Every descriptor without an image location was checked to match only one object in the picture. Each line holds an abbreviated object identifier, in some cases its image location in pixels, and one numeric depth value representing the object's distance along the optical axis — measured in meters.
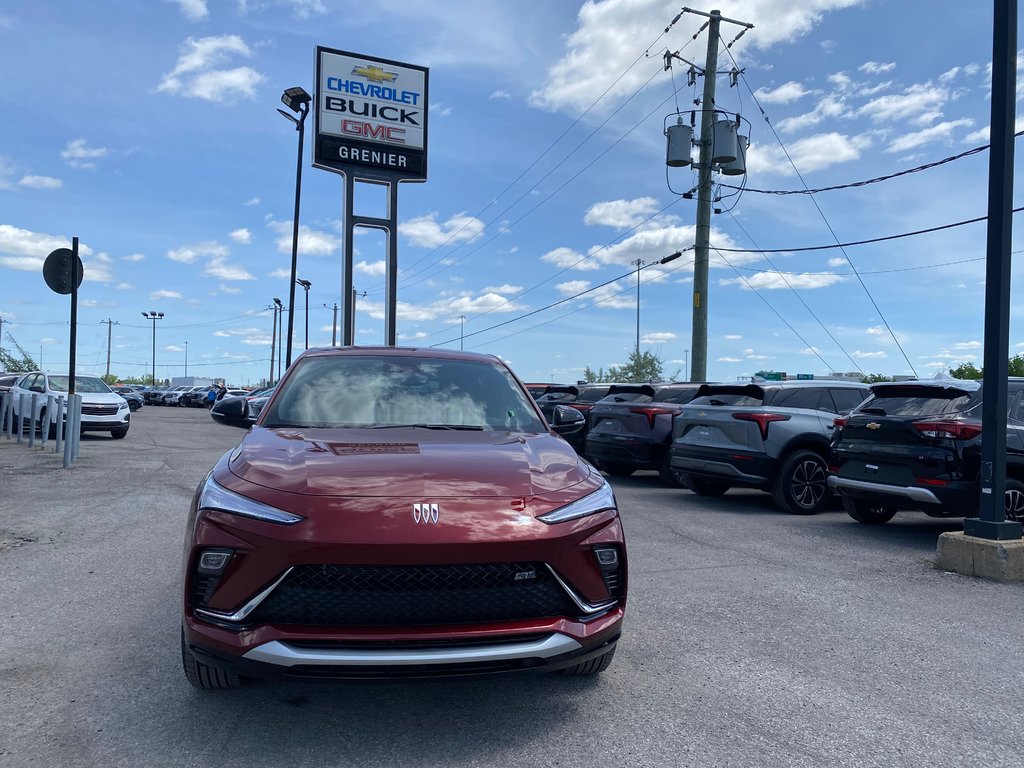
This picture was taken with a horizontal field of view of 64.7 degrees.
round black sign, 12.59
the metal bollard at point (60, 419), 14.18
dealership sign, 20.98
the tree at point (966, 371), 36.41
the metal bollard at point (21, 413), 16.70
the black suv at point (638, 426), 11.91
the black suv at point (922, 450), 7.44
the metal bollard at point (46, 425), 15.19
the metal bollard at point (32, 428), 15.45
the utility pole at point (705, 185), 20.39
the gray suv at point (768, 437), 9.70
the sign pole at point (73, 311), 12.87
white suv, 18.11
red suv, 2.91
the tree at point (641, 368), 68.38
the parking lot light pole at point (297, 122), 30.27
